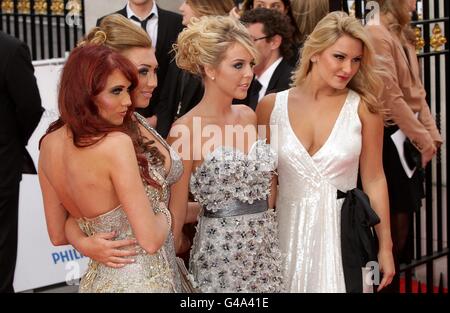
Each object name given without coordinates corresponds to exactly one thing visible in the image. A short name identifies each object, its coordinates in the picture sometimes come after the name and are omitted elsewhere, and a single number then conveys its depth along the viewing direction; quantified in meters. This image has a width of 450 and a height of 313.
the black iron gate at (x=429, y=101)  5.69
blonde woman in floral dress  3.88
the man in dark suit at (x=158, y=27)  5.29
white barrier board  6.22
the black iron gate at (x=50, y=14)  6.60
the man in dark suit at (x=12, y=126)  5.45
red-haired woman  3.22
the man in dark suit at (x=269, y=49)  5.12
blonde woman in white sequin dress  4.07
